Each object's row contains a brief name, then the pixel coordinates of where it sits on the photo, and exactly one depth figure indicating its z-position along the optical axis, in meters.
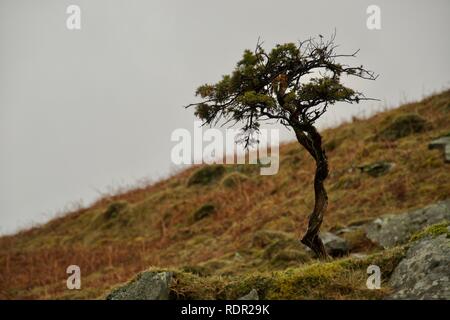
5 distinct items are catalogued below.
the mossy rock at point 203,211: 20.16
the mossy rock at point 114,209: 23.73
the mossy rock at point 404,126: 18.19
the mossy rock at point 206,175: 23.59
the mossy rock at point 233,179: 21.70
